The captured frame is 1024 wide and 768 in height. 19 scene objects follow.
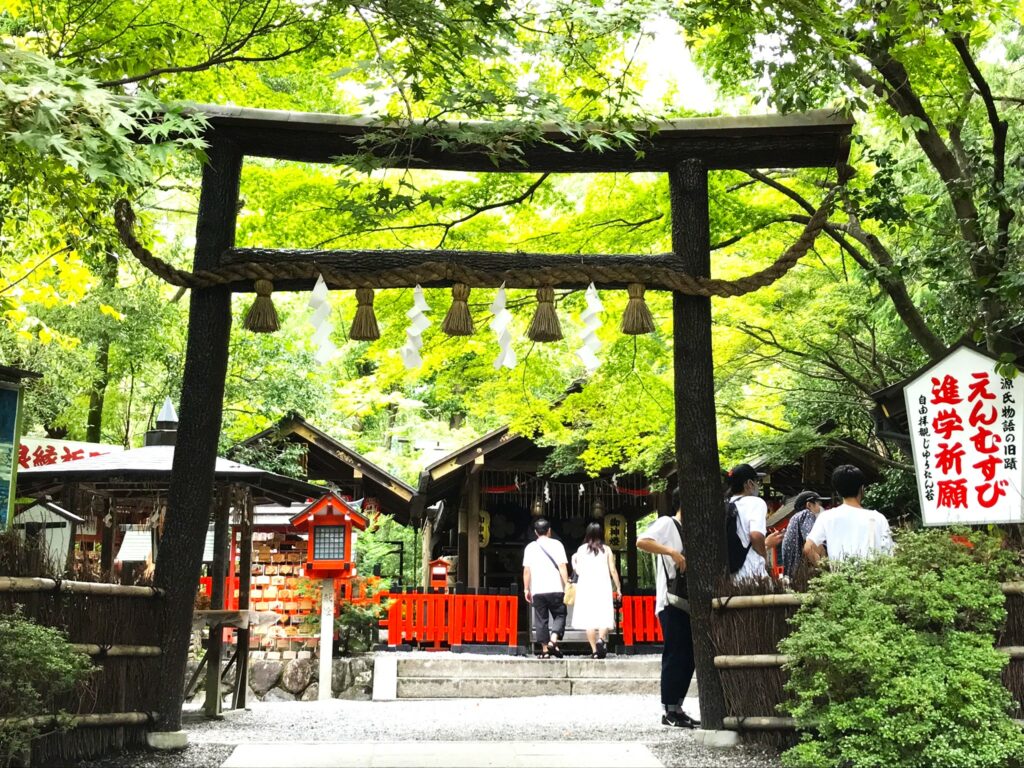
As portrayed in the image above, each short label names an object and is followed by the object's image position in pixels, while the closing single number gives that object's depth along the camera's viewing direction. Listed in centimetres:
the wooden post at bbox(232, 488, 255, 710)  1155
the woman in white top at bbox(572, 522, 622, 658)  1504
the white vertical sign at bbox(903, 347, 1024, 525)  776
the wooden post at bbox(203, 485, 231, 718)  1060
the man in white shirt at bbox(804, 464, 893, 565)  755
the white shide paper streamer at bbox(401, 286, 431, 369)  864
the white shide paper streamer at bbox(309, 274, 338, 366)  812
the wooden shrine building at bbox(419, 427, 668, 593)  1944
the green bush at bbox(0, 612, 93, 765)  575
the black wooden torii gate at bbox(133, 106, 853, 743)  785
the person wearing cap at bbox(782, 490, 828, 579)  922
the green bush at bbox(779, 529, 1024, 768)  582
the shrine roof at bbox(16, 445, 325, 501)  1042
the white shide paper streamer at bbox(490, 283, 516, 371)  857
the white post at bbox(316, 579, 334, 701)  1427
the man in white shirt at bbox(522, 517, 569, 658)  1499
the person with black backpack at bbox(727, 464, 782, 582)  827
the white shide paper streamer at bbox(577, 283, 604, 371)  846
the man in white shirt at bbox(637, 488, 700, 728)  828
